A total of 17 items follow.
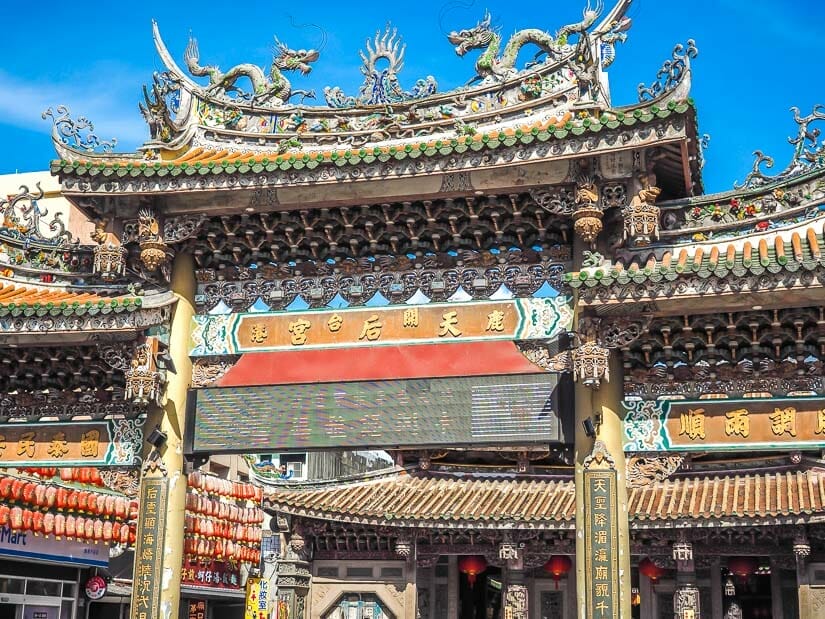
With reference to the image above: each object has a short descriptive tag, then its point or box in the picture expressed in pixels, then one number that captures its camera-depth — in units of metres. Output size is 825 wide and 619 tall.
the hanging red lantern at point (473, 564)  21.64
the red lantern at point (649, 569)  20.77
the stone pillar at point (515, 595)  20.75
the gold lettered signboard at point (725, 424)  9.76
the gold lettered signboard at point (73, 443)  11.54
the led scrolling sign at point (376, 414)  10.38
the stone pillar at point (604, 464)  9.79
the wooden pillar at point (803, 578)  18.59
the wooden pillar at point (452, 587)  22.77
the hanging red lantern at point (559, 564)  21.30
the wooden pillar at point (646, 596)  22.14
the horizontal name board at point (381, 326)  10.66
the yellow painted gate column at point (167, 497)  10.91
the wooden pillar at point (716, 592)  21.44
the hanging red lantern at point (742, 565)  20.23
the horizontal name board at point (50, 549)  18.47
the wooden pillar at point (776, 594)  20.75
